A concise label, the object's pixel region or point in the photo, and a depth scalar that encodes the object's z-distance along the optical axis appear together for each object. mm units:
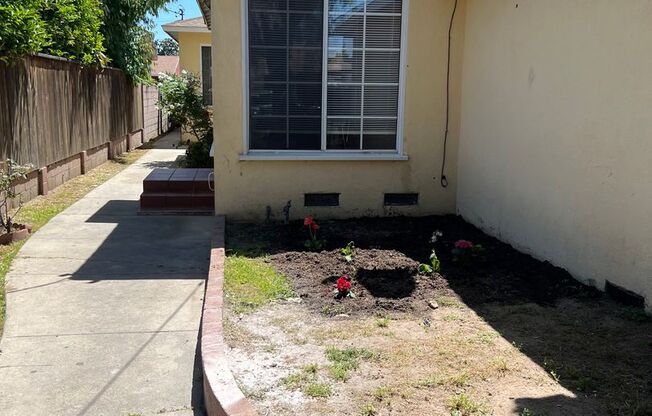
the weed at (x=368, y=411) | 3053
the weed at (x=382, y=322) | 4262
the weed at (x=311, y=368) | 3545
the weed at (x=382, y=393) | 3210
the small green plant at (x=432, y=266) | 5414
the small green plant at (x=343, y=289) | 4785
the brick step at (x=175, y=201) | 8383
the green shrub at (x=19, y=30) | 7730
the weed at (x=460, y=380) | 3367
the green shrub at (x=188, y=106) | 12172
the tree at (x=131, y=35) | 14305
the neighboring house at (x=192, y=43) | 17972
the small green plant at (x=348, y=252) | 5804
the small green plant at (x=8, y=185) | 6855
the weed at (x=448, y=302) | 4691
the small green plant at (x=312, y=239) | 6258
